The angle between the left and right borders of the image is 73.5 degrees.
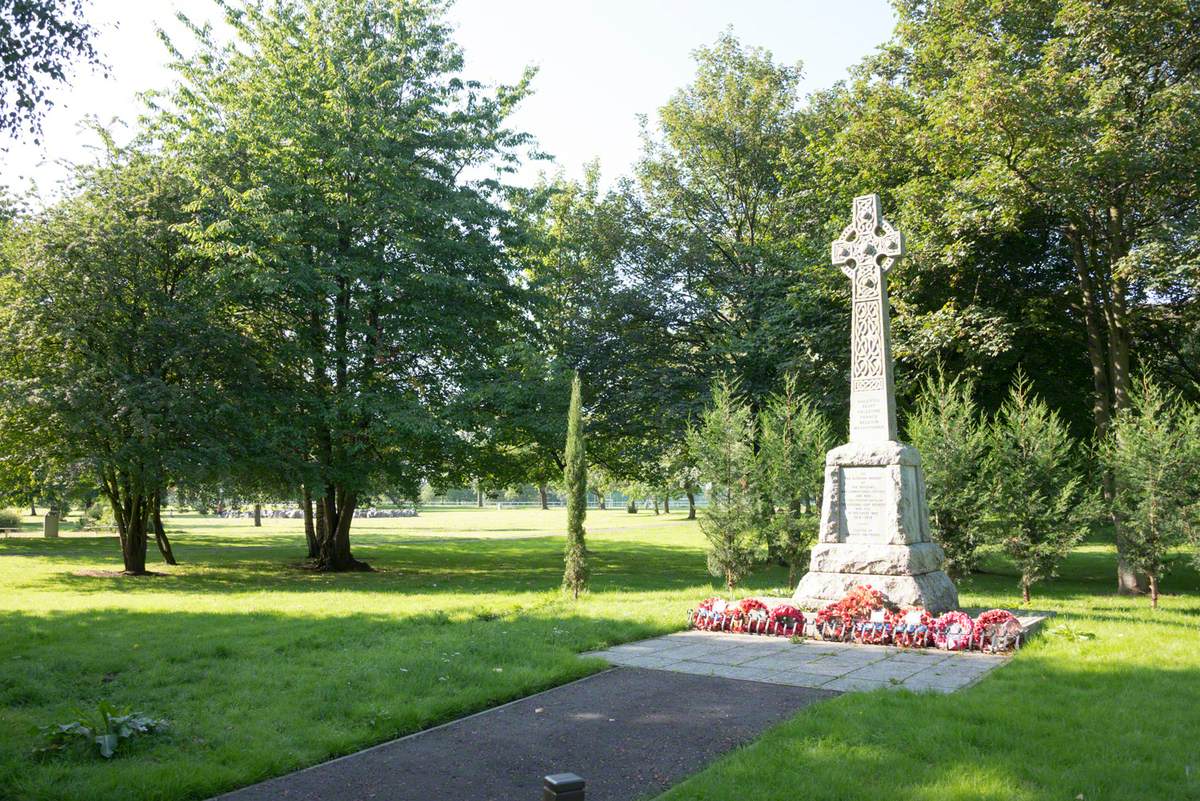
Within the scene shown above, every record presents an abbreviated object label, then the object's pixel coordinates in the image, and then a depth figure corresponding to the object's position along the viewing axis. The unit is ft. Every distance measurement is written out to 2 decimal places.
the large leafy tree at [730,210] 72.54
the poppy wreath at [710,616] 33.71
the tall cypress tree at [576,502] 44.88
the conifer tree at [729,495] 44.27
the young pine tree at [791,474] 44.93
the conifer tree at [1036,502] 41.37
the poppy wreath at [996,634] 28.43
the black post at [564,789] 9.74
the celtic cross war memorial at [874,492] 34.14
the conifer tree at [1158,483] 40.32
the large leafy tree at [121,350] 54.03
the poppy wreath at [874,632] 30.27
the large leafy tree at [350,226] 59.82
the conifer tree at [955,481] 42.11
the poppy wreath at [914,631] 29.71
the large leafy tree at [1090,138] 46.29
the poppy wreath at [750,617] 32.89
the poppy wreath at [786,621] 32.17
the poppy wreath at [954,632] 28.94
